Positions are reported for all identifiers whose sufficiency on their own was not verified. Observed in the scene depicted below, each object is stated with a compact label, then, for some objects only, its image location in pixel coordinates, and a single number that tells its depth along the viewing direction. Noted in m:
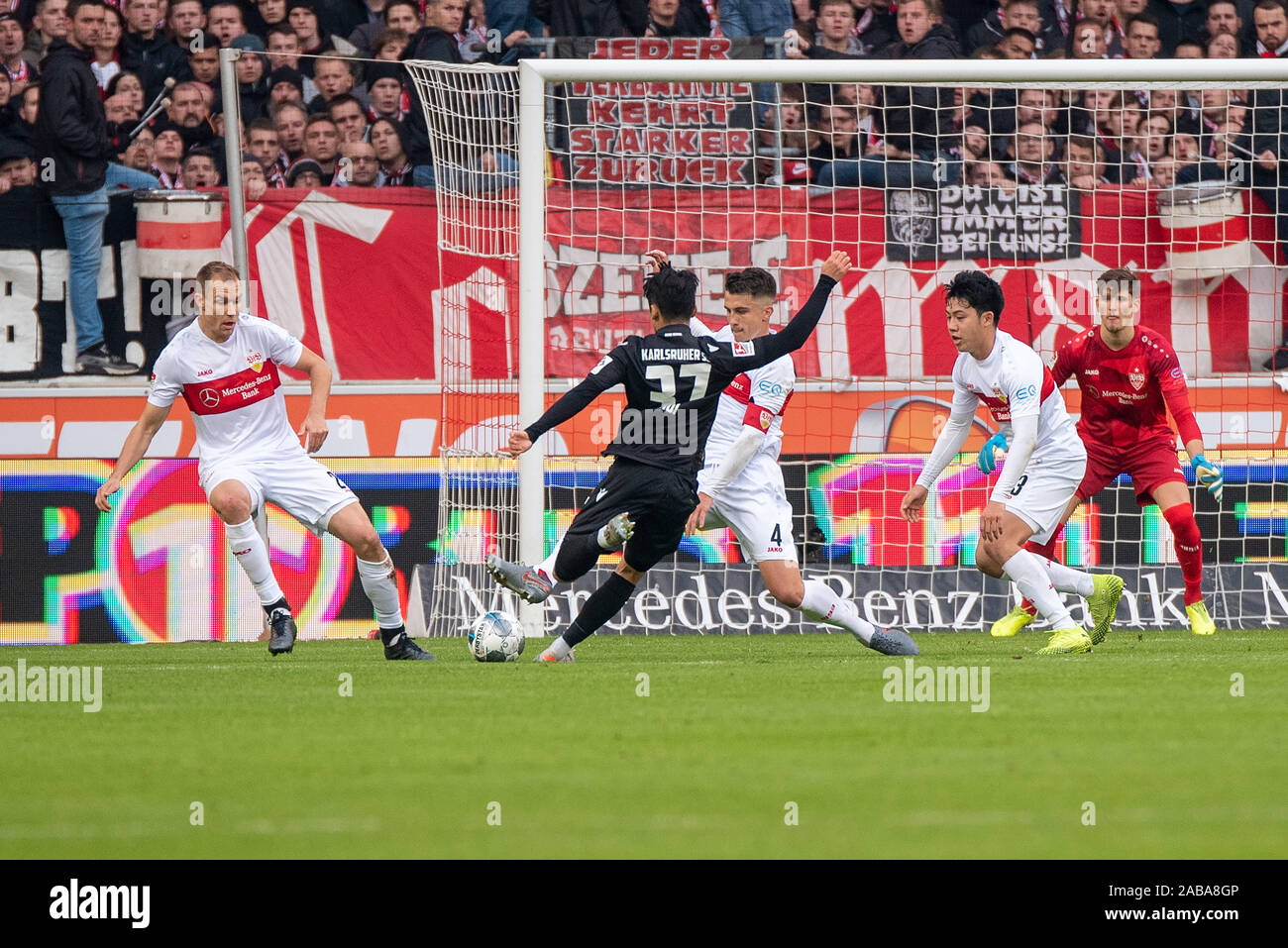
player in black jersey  15.88
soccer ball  16.87
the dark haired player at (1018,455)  17.37
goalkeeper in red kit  20.56
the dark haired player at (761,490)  17.17
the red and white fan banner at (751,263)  26.30
